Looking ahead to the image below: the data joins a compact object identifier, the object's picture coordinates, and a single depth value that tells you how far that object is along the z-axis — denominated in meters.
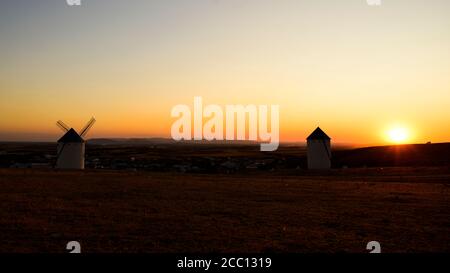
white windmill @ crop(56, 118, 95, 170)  60.09
